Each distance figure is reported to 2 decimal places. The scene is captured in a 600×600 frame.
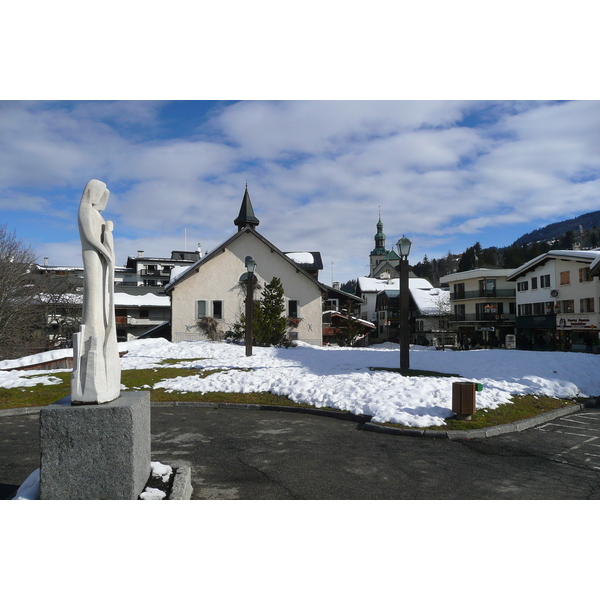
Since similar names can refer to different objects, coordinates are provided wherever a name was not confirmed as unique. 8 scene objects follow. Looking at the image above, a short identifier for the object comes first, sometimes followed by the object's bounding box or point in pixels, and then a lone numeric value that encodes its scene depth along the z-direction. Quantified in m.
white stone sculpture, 4.94
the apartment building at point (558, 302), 36.28
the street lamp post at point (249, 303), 18.37
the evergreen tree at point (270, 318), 27.31
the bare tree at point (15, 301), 21.05
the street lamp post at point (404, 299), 13.46
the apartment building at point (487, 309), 53.28
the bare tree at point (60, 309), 31.92
